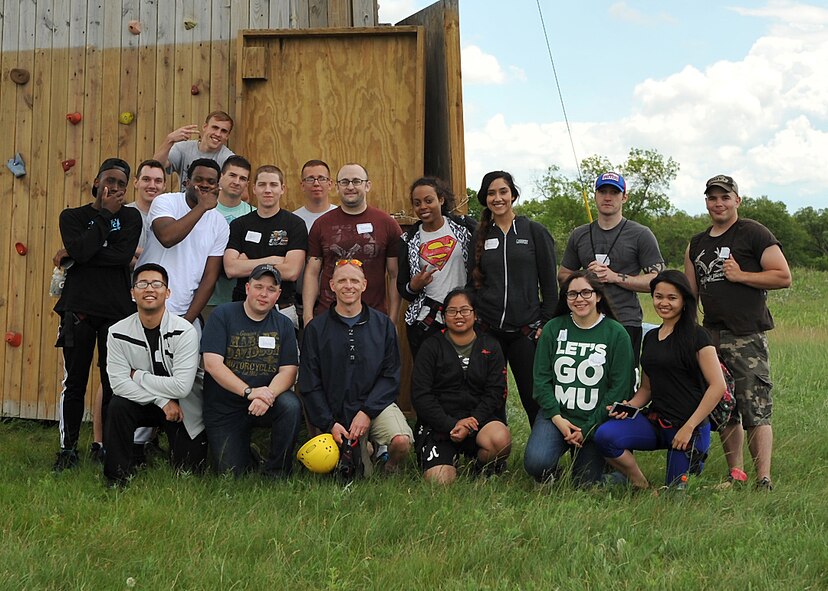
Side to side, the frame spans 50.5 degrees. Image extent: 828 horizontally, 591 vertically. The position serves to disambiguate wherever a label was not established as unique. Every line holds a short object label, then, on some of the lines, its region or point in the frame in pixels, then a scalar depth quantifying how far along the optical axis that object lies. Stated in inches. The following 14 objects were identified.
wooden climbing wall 271.3
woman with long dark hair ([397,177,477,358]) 215.0
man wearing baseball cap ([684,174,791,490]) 197.9
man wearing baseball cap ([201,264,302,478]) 198.2
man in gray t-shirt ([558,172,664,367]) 210.4
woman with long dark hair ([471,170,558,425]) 210.4
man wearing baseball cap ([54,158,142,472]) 208.4
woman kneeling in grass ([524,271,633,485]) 194.7
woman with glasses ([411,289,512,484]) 200.7
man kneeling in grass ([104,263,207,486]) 195.0
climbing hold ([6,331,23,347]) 280.2
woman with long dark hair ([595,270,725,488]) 187.9
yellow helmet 190.4
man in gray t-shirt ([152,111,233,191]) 238.4
